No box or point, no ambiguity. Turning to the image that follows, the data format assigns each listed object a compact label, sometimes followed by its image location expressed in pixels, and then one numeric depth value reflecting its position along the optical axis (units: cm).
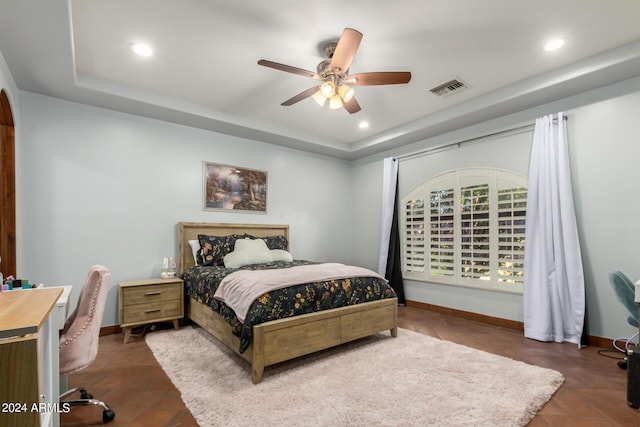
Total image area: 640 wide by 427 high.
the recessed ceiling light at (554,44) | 252
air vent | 322
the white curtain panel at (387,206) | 495
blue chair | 254
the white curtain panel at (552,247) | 308
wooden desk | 85
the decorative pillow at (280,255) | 404
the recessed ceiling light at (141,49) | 257
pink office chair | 177
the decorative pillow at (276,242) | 439
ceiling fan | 229
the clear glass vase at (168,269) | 368
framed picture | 425
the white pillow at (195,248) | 390
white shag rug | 186
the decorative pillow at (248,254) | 365
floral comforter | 235
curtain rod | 355
